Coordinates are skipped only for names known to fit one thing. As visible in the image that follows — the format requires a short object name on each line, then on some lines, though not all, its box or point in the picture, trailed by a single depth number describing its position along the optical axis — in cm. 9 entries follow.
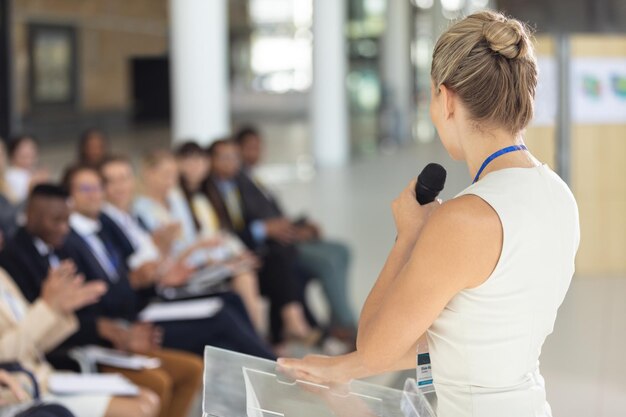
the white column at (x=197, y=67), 913
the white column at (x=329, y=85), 1738
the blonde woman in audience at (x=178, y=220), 550
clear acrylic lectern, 179
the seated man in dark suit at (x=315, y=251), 616
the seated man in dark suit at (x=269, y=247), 597
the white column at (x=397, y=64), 2202
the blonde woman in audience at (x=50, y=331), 323
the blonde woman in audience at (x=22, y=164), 743
